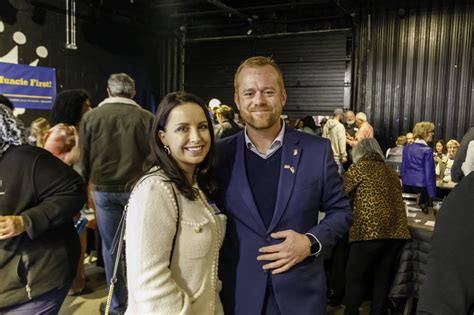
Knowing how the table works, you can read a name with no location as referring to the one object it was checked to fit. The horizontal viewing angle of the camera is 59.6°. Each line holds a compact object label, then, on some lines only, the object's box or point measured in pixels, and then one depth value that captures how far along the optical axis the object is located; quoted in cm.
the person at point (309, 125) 797
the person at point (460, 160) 396
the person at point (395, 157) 617
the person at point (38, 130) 396
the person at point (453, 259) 87
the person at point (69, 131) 223
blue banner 646
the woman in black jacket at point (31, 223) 166
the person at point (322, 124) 878
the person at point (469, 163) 279
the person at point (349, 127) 818
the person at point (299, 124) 827
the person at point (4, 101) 291
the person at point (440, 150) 696
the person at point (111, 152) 315
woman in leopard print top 297
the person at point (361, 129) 757
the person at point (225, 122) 467
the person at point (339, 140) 760
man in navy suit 153
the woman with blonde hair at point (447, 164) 577
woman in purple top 454
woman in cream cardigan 123
